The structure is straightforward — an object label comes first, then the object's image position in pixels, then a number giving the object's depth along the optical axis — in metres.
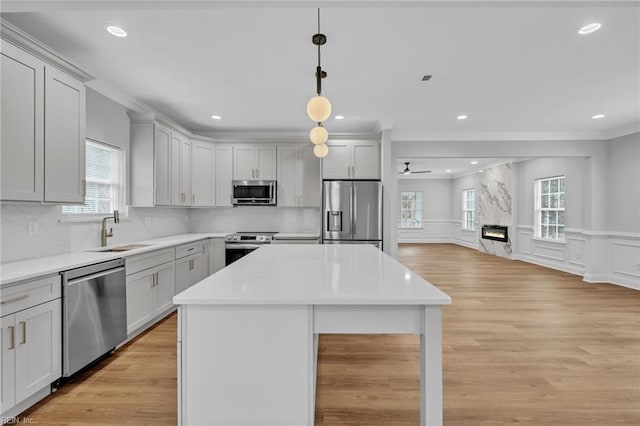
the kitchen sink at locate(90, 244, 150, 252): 3.23
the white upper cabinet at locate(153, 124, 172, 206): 4.05
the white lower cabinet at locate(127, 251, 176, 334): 3.08
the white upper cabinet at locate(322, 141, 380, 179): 5.23
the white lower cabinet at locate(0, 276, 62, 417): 1.86
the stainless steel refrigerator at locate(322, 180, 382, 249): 4.91
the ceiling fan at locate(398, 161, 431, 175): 9.04
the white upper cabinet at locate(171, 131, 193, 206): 4.55
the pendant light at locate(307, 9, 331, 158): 2.16
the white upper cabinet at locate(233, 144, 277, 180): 5.36
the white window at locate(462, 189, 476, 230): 10.95
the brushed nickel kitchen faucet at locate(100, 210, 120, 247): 3.38
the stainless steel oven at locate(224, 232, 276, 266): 4.98
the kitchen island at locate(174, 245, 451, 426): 1.40
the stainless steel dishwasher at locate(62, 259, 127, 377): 2.29
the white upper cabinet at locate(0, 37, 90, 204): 2.11
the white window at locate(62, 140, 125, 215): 3.43
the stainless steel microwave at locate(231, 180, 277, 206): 5.27
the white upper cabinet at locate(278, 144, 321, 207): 5.36
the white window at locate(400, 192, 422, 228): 12.54
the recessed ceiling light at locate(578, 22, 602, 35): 2.40
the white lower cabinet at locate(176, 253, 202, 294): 4.05
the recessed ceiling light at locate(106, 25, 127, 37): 2.41
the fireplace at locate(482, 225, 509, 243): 8.62
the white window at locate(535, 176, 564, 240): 6.89
